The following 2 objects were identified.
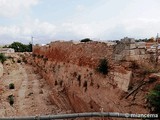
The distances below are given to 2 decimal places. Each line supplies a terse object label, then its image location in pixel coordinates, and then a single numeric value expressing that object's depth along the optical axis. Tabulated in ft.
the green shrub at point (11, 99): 31.29
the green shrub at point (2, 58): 58.47
